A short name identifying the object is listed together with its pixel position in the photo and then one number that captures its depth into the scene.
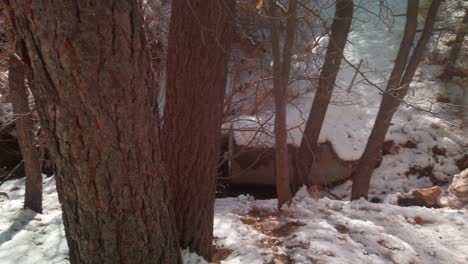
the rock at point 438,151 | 9.98
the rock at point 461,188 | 6.18
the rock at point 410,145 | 10.34
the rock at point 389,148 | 10.22
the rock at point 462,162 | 9.54
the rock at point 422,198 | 6.53
